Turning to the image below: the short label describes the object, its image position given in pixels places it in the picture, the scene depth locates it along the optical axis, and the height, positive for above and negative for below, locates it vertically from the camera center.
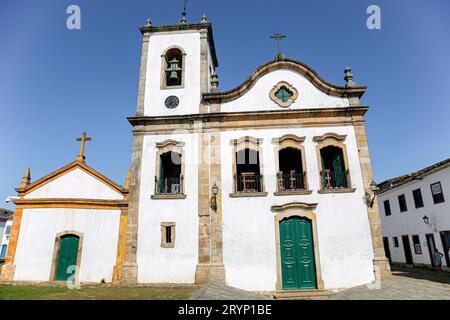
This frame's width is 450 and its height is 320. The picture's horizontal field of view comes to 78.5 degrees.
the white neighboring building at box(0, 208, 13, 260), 27.66 +1.49
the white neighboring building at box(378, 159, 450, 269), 15.04 +1.39
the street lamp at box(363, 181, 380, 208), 10.53 +1.55
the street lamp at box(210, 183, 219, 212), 10.90 +1.71
